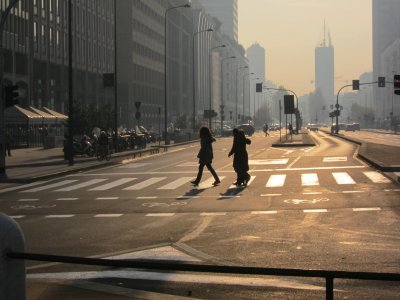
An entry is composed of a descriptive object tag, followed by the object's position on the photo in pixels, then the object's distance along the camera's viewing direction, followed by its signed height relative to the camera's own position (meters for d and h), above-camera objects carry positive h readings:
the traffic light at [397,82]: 22.15 +1.40
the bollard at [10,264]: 4.36 -0.87
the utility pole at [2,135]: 23.70 -0.23
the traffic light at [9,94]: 23.73 +1.19
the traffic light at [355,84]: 75.01 +4.50
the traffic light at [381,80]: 69.31 +4.54
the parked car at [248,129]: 91.59 -0.35
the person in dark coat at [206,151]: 19.92 -0.72
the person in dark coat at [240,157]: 19.16 -0.86
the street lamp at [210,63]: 170.74 +15.90
